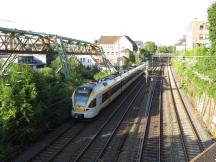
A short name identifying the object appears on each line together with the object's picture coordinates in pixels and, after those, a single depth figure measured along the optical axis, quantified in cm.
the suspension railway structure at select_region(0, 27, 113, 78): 2757
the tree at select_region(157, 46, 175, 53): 18932
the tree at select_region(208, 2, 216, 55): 3583
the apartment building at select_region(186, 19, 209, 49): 9994
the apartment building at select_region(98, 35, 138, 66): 9999
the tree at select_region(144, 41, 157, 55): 14038
